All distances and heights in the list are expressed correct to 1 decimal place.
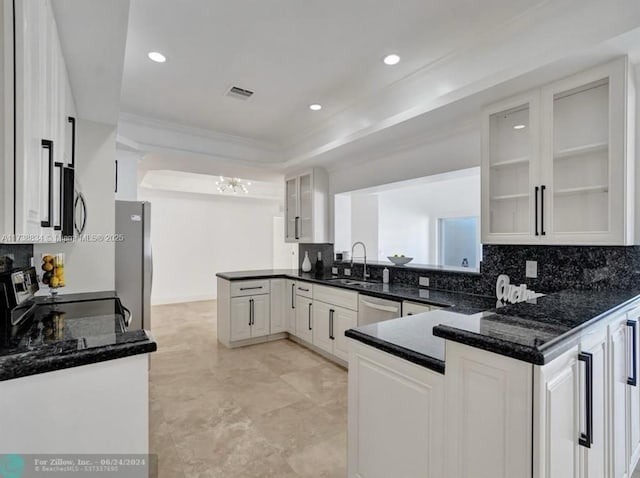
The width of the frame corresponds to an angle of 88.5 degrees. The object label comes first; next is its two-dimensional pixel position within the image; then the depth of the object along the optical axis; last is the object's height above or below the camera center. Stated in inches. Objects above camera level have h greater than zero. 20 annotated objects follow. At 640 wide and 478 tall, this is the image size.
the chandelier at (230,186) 275.9 +46.3
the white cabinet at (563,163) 72.6 +19.8
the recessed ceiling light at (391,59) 101.0 +56.7
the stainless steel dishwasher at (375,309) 114.7 -25.5
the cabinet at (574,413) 38.1 -23.1
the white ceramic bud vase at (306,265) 191.7 -14.8
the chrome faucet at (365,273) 161.2 -16.3
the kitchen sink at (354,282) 139.2 -19.3
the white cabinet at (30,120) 39.2 +15.7
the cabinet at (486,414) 38.5 -21.9
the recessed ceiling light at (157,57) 99.6 +56.3
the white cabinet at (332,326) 136.9 -38.2
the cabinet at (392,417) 48.6 -29.0
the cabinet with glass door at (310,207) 182.7 +18.8
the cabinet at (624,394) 58.6 -29.3
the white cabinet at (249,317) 161.5 -39.0
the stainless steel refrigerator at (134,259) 128.6 -8.2
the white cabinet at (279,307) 173.0 -36.2
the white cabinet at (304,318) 158.4 -38.9
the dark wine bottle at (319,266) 187.2 -15.2
